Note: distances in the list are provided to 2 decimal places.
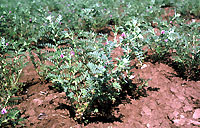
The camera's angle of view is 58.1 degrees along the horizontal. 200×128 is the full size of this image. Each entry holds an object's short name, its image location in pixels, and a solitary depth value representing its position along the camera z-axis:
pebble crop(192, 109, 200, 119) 2.13
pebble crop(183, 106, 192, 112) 2.24
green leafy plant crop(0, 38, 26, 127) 2.05
